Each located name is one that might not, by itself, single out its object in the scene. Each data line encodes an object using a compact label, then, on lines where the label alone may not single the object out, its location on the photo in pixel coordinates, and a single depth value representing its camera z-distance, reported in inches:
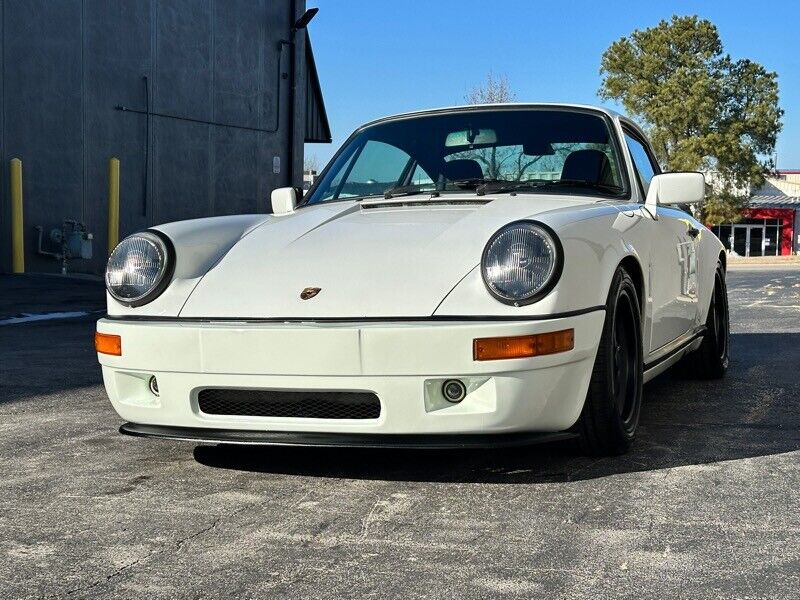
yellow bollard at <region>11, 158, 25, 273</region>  585.0
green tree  1721.2
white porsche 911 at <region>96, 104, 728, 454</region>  124.6
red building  2101.4
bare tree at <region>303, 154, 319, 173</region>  2422.6
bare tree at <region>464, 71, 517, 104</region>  1395.2
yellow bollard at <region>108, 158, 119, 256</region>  666.8
